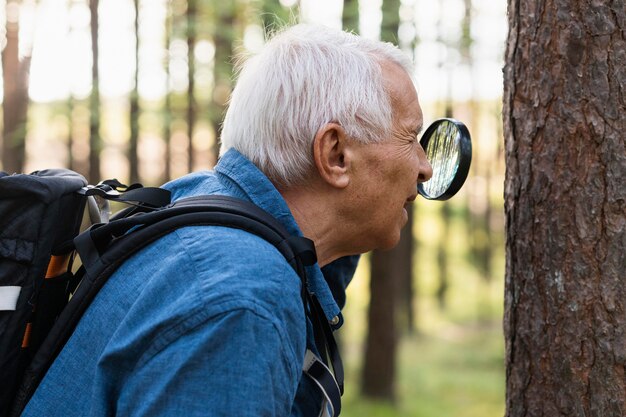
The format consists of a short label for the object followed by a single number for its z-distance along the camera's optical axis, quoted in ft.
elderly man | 4.51
